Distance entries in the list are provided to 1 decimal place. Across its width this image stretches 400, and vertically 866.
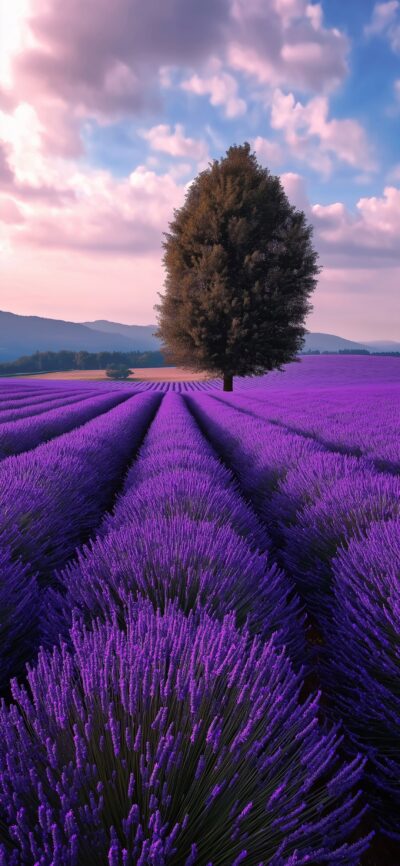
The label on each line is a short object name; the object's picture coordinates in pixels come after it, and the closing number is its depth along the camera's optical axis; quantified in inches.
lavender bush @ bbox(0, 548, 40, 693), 61.7
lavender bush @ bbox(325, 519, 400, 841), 51.1
